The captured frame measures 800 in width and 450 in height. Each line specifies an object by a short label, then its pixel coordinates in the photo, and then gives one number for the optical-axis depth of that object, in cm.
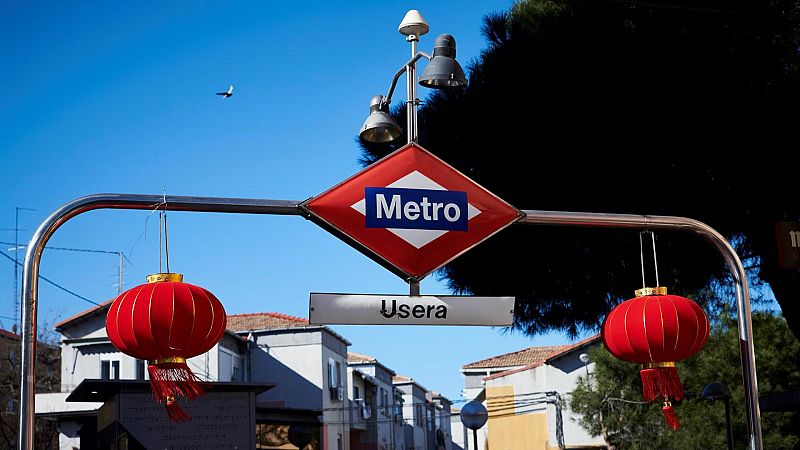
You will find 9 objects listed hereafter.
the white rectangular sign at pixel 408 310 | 557
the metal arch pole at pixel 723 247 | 614
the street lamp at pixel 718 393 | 1483
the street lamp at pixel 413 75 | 625
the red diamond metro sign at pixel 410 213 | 583
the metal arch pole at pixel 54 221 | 495
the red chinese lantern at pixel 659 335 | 633
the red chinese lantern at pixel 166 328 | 543
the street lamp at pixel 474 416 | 1246
